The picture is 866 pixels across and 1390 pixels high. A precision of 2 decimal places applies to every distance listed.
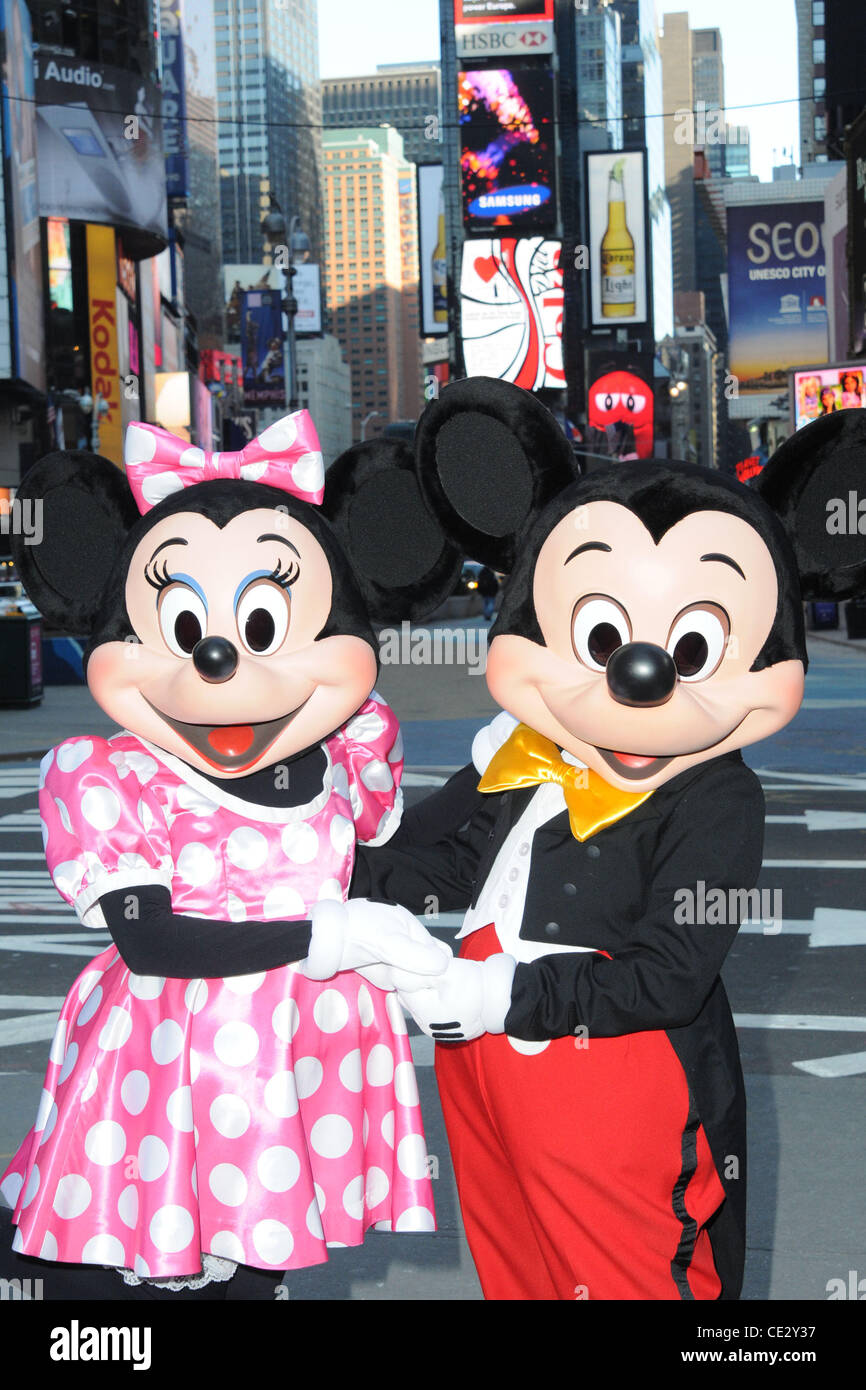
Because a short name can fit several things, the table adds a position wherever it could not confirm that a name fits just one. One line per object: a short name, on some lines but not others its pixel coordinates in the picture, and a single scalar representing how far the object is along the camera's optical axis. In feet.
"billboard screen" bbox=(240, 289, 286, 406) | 180.65
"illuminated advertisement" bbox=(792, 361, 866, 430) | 91.45
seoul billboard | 144.46
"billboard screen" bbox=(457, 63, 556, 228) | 169.07
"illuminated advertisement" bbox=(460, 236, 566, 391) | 172.24
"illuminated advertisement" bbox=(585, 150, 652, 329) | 192.03
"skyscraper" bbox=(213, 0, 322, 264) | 616.80
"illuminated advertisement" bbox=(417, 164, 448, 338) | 241.14
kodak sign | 142.20
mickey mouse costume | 8.47
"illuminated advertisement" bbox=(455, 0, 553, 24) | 169.78
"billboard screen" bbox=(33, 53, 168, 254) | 130.41
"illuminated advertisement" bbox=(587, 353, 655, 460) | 214.07
